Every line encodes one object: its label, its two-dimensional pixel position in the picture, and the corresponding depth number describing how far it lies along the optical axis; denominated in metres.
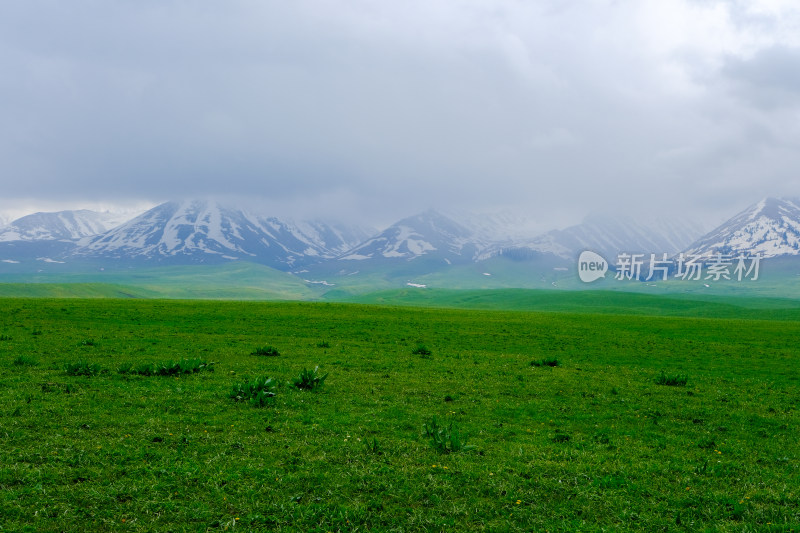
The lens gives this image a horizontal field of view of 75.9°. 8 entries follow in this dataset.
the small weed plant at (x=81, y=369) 21.32
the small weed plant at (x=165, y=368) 22.30
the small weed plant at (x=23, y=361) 23.37
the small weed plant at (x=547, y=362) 29.98
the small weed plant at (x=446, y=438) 13.81
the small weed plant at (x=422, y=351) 33.12
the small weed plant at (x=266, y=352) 30.42
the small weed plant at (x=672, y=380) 24.74
